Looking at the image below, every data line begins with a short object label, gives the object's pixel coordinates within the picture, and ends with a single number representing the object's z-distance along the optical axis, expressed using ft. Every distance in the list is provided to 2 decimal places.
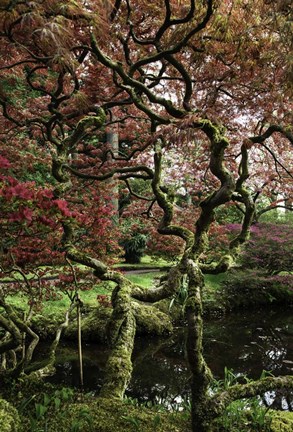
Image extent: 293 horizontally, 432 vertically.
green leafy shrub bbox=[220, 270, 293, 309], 37.99
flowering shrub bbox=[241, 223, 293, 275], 38.29
